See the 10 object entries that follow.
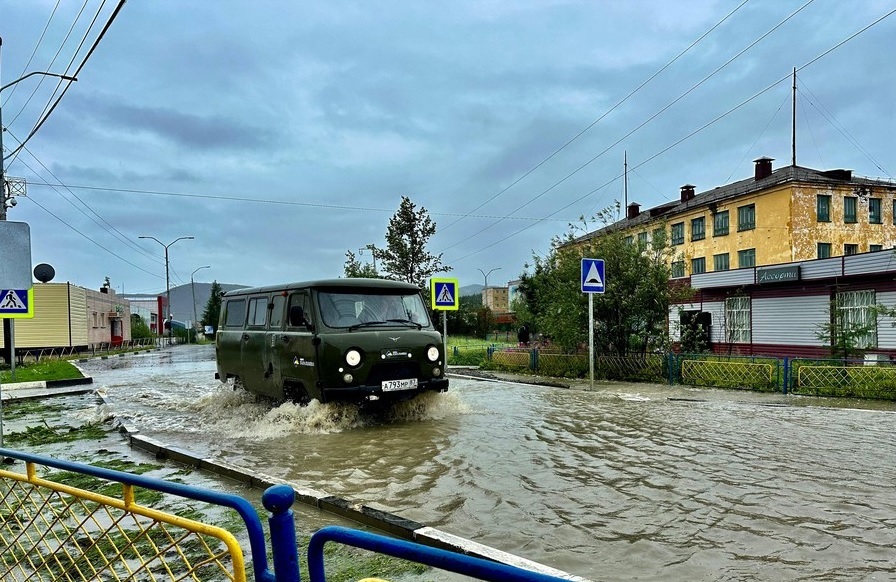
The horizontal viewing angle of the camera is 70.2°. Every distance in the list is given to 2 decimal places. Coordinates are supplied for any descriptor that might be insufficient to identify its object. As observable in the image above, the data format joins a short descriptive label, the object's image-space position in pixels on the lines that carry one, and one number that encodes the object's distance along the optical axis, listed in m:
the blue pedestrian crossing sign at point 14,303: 8.14
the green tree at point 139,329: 67.78
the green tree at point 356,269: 34.66
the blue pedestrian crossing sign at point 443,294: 17.06
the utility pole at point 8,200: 8.68
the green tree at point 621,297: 17.80
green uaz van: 9.37
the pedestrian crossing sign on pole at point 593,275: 14.21
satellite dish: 14.37
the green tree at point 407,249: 31.98
